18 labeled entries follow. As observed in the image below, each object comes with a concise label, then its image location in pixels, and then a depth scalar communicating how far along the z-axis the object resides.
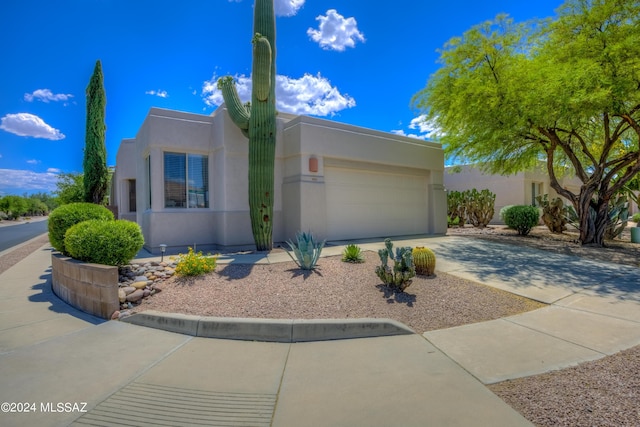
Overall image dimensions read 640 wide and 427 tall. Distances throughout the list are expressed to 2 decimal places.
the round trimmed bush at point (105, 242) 5.49
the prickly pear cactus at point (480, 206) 17.66
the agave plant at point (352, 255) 7.40
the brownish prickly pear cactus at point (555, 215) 14.87
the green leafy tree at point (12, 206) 45.72
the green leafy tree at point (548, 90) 8.85
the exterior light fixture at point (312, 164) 10.20
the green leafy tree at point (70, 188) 24.91
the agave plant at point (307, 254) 6.48
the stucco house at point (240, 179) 9.70
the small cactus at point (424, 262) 6.41
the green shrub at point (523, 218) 13.82
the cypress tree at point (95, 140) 14.55
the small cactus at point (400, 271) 5.32
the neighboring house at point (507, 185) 21.48
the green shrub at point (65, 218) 6.88
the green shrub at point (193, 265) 6.06
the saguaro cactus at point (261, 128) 8.57
